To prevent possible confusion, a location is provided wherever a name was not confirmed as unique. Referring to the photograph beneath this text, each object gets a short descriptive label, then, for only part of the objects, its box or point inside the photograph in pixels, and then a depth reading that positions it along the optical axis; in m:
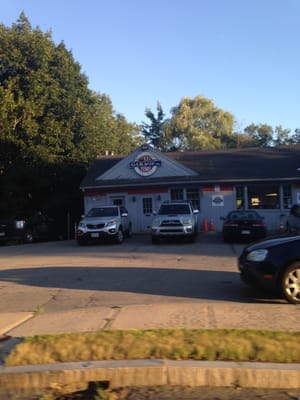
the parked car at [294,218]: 17.17
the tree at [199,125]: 61.03
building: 27.61
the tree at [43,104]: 32.59
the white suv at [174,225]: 19.58
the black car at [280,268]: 8.54
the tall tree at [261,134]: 66.88
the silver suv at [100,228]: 20.14
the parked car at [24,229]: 24.08
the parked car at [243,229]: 20.05
